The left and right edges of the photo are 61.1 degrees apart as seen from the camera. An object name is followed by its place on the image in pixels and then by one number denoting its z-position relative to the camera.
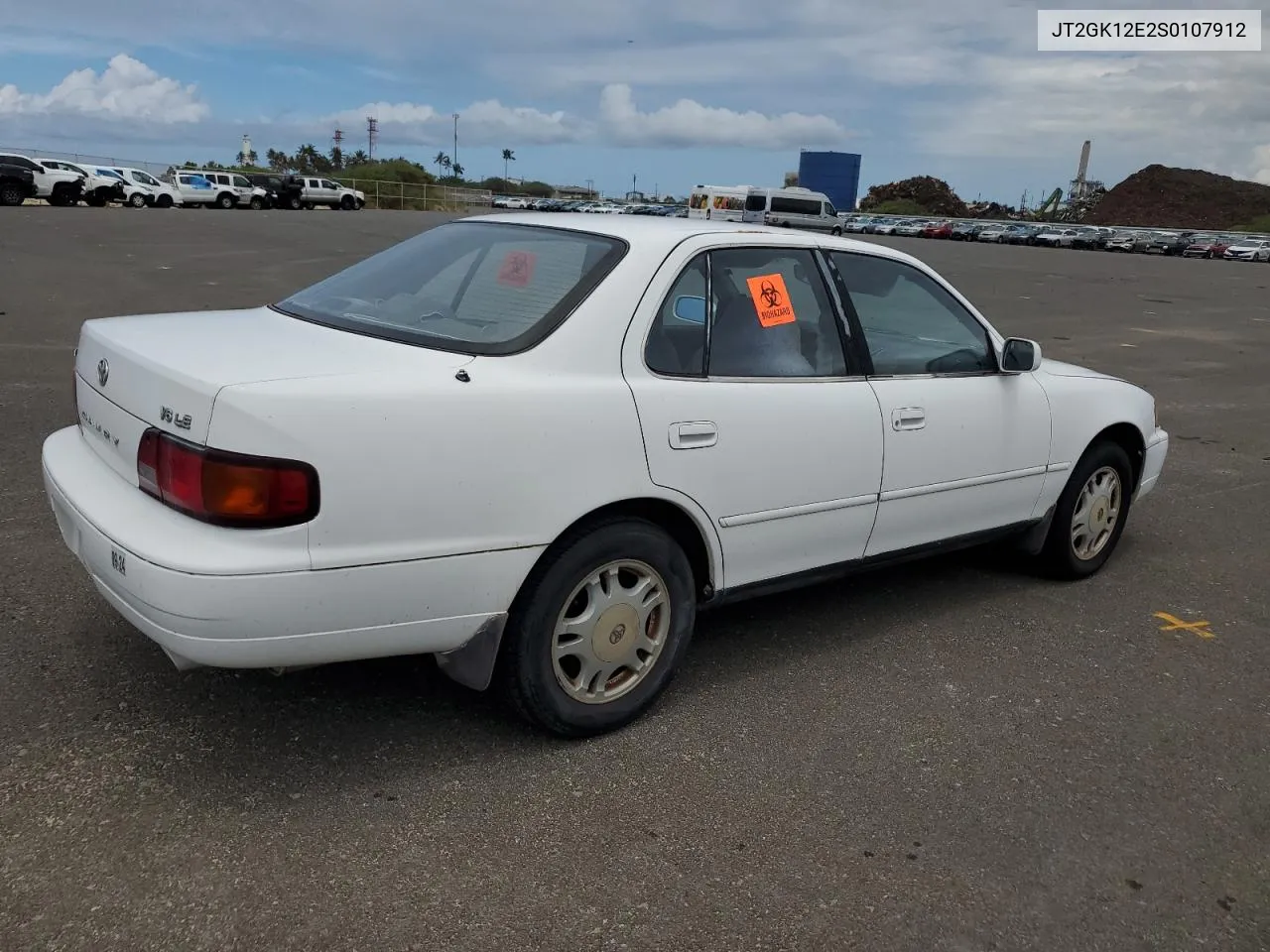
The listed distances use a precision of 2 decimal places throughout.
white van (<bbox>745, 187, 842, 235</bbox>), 45.09
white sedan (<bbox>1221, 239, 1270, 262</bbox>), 51.94
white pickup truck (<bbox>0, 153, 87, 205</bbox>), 34.94
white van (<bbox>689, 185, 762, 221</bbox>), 46.62
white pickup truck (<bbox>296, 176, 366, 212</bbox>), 50.31
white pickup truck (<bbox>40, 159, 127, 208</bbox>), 37.81
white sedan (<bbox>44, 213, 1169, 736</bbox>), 2.64
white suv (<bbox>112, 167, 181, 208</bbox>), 41.81
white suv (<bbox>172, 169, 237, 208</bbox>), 44.58
